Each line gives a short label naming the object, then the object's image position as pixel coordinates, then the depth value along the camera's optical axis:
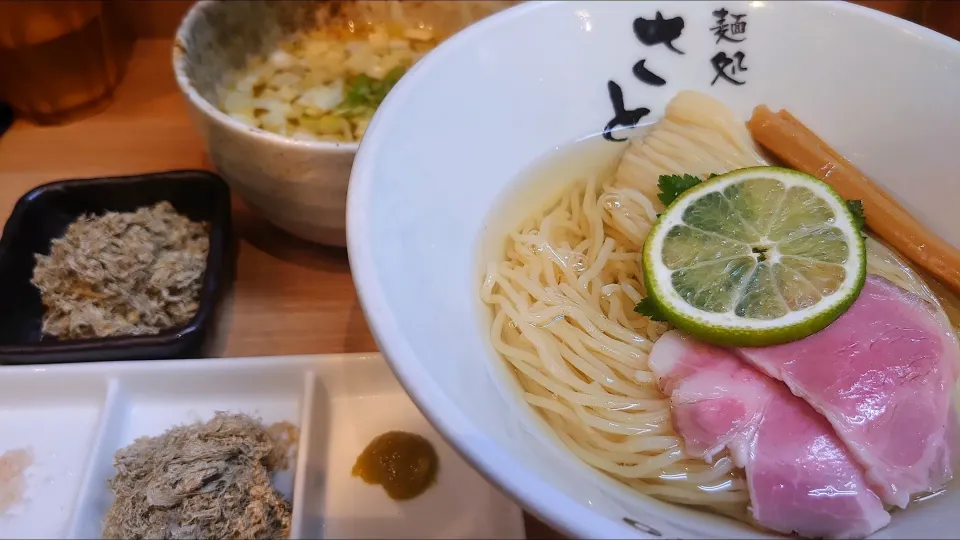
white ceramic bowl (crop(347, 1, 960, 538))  0.15
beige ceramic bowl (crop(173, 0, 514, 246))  0.23
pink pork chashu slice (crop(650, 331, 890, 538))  0.16
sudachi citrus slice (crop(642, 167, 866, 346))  0.18
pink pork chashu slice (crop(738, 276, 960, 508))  0.17
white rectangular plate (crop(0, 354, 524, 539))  0.22
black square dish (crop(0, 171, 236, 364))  0.24
